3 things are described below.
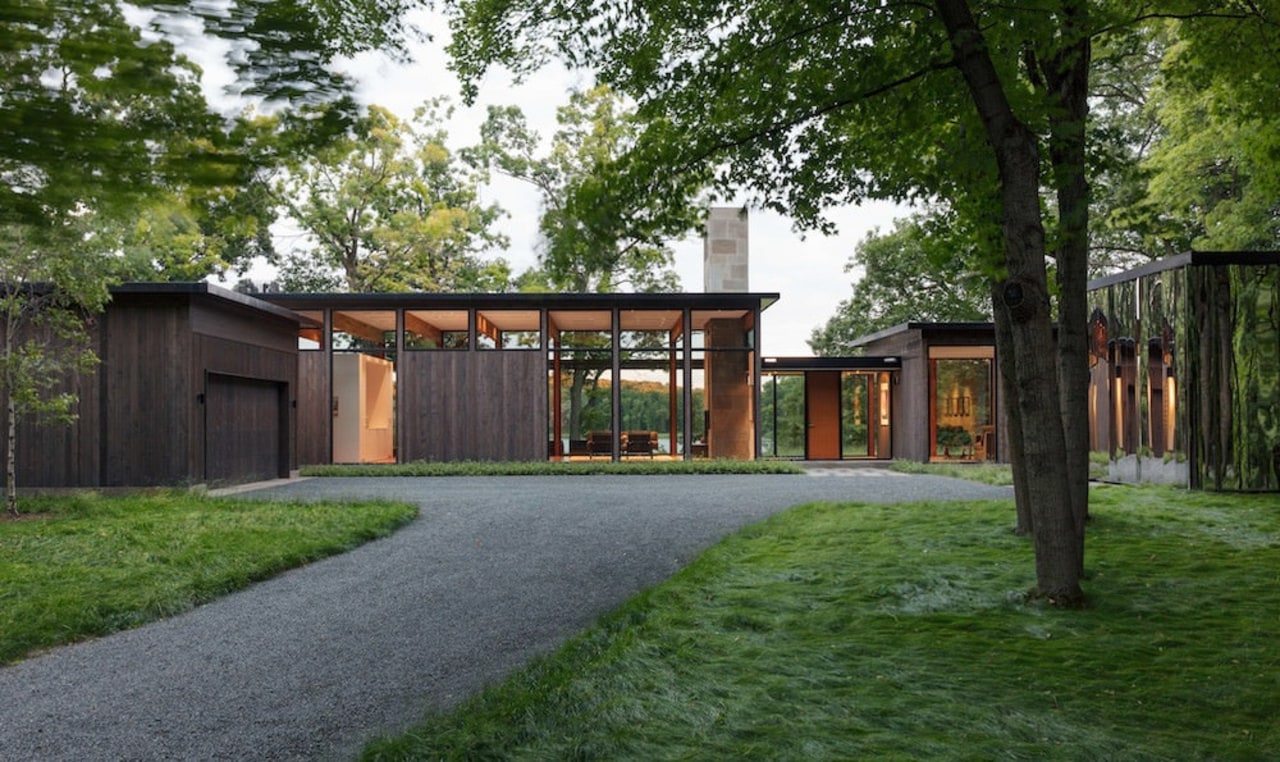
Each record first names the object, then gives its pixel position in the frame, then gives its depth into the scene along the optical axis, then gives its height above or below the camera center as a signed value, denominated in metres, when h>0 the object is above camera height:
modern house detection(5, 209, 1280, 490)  10.70 +0.48
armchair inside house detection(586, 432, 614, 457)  18.48 -0.79
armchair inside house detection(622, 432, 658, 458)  18.64 -0.78
